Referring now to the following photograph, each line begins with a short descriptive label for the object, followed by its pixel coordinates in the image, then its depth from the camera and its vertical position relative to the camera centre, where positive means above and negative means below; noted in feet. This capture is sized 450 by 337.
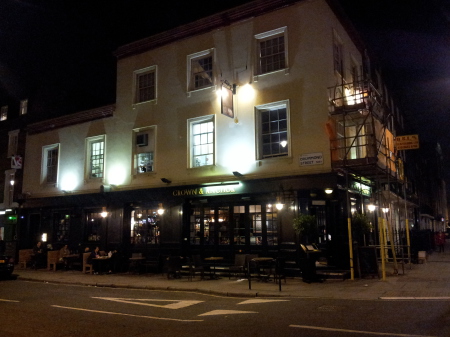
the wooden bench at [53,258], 68.65 -3.15
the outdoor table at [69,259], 67.59 -3.31
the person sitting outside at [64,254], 68.03 -2.53
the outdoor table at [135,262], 61.31 -3.64
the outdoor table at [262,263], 45.83 -3.17
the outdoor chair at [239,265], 49.88 -3.54
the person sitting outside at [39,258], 70.79 -3.19
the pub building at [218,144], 52.08 +13.89
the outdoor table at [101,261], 61.73 -3.44
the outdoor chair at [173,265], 53.47 -3.59
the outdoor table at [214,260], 52.64 -3.24
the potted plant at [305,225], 48.21 +1.32
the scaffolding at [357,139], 48.88 +13.18
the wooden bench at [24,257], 72.84 -3.10
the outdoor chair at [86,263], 63.98 -3.80
